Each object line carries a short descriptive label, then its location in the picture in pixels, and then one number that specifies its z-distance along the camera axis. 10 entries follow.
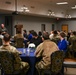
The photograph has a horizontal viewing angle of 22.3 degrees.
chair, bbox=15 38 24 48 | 8.49
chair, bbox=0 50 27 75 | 4.20
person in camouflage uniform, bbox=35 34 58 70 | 4.37
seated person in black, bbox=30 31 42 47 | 7.34
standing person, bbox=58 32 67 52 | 6.82
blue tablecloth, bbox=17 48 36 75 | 4.60
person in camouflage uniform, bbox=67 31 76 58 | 8.58
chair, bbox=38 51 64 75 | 4.25
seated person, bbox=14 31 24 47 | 9.09
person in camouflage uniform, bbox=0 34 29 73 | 4.41
